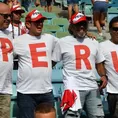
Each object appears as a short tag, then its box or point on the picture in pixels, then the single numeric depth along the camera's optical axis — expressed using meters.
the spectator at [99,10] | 13.42
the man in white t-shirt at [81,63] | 6.33
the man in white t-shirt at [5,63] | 5.87
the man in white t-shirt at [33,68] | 6.15
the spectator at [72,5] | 15.27
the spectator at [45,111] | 3.84
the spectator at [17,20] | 8.60
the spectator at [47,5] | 17.81
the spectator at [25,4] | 17.29
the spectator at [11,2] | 13.94
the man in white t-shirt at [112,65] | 6.54
